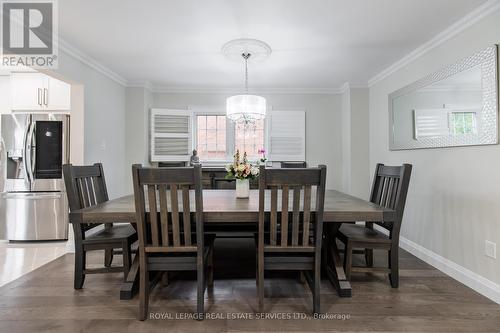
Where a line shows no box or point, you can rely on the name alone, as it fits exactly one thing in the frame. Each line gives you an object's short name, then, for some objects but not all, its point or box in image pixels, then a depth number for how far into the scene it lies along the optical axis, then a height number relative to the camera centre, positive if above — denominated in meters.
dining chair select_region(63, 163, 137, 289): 2.08 -0.55
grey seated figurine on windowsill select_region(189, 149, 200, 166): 4.13 +0.17
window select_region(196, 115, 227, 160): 4.68 +0.64
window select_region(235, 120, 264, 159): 4.69 +0.57
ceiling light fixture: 2.78 +0.77
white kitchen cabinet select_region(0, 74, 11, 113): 3.86 +1.09
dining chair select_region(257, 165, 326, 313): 1.65 -0.38
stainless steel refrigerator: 3.46 -0.05
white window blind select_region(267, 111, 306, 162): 4.57 +0.57
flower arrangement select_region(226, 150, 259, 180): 2.45 -0.01
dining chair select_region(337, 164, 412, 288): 2.07 -0.56
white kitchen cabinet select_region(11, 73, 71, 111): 3.58 +1.04
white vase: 2.47 -0.18
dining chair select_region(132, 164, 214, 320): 1.63 -0.38
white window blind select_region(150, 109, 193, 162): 4.38 +0.58
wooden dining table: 1.81 -0.32
